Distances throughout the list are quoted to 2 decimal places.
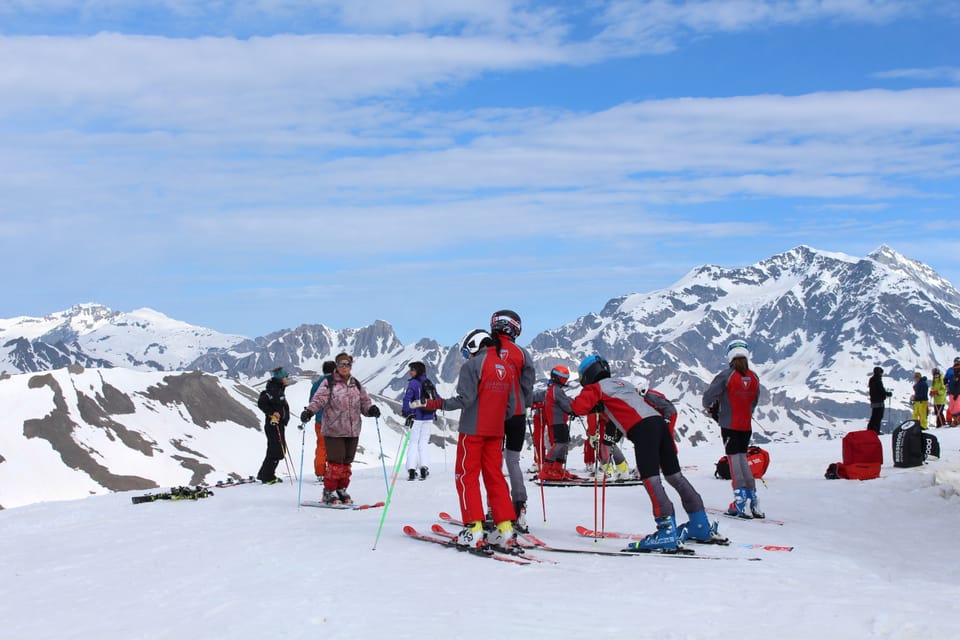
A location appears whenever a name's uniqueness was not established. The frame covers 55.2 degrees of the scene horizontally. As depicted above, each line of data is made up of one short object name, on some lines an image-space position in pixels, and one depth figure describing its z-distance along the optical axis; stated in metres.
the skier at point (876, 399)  26.02
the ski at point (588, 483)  18.15
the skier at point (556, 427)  18.64
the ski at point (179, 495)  16.91
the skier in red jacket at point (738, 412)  13.78
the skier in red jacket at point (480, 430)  10.59
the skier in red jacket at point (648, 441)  10.60
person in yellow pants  30.02
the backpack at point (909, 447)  19.73
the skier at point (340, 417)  14.99
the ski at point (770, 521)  13.66
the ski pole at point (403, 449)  12.12
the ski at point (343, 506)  15.05
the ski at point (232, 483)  20.27
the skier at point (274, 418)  19.44
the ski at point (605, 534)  11.91
